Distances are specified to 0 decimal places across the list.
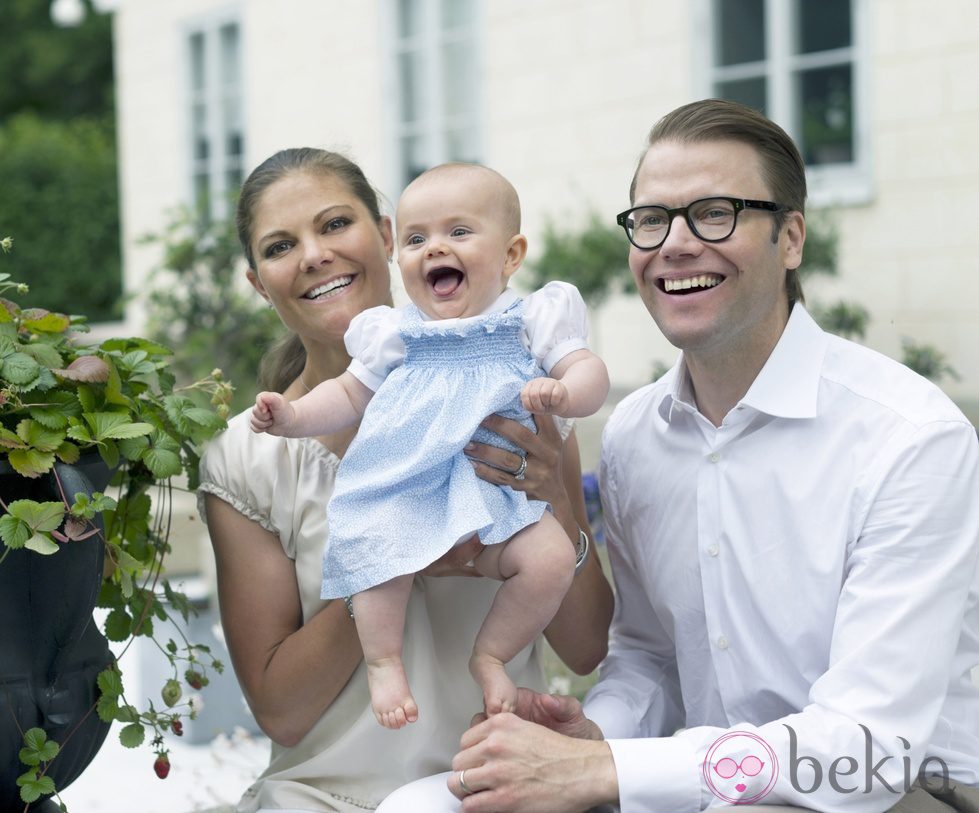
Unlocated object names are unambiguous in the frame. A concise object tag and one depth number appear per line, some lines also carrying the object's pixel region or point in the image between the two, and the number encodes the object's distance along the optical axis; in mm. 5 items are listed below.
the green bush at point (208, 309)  7621
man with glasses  1834
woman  2195
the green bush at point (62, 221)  18469
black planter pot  1844
